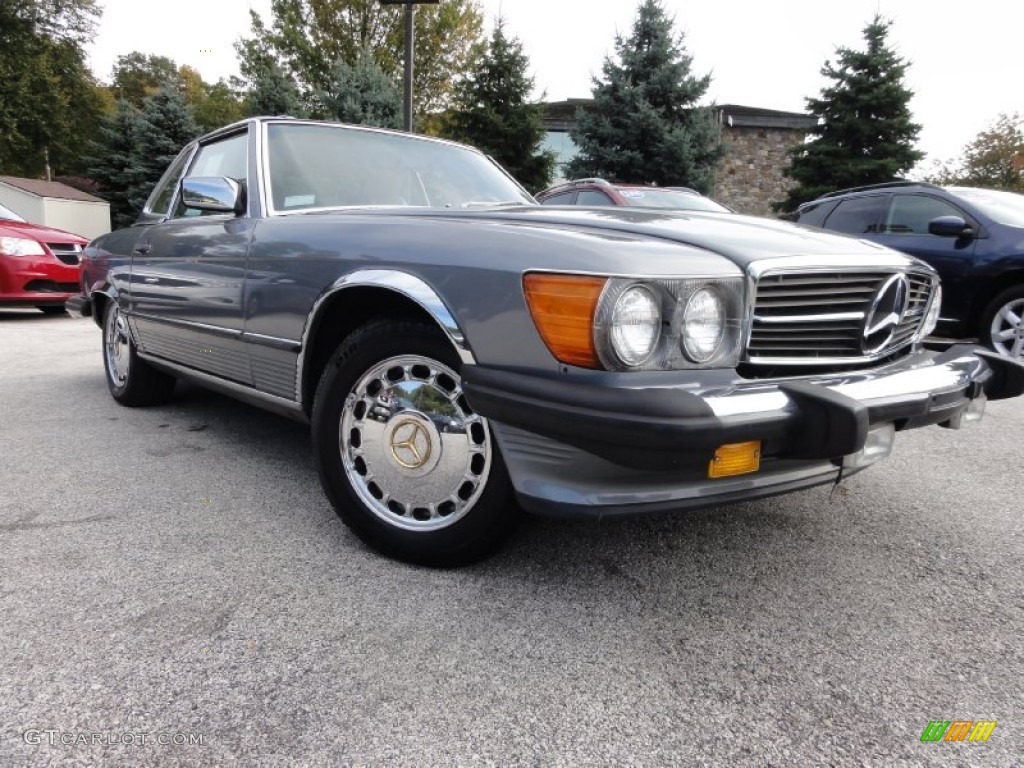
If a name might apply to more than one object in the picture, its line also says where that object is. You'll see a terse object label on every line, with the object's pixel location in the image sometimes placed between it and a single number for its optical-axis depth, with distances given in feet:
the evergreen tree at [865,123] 58.80
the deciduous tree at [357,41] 82.07
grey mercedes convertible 5.25
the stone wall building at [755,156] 77.66
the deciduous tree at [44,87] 98.17
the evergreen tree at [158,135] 70.69
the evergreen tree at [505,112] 61.62
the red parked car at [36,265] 25.96
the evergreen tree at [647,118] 55.77
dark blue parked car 17.69
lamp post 32.35
